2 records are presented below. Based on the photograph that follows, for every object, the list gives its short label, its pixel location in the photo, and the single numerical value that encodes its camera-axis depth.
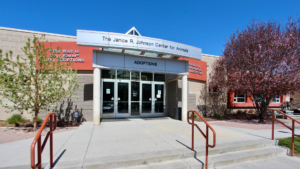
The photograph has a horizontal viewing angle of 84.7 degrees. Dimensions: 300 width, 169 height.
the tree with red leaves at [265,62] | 9.66
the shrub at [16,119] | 8.46
